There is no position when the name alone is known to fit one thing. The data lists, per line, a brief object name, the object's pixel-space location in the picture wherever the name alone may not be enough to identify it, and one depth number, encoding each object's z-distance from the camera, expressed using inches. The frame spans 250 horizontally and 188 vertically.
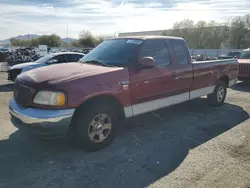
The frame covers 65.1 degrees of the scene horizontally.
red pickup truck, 113.0
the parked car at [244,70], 350.8
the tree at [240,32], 1723.1
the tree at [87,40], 2102.5
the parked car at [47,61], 331.6
